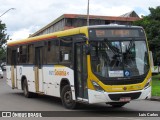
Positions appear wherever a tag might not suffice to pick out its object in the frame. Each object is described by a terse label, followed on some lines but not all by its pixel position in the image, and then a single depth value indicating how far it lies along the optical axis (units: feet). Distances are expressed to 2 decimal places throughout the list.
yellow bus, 34.68
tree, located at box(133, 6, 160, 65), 102.39
